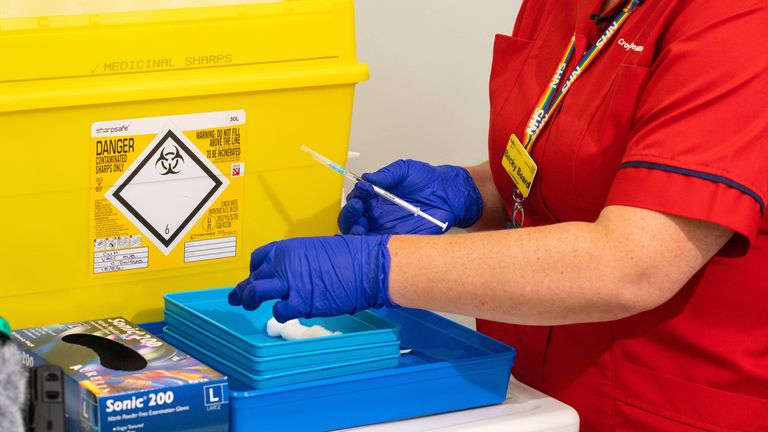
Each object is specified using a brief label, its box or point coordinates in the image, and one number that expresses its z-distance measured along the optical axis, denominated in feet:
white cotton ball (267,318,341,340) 7.29
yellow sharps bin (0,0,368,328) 7.41
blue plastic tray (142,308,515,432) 7.05
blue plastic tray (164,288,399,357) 7.10
